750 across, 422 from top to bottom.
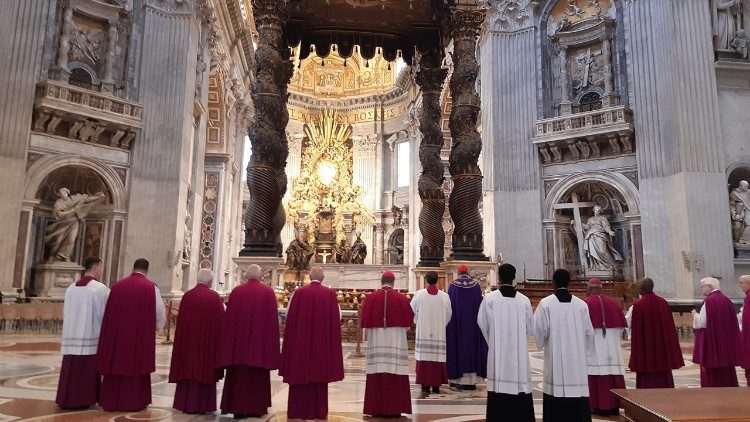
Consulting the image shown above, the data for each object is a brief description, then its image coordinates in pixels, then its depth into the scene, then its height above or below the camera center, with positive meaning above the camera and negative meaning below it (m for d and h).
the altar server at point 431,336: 5.18 -0.43
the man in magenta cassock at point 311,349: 3.96 -0.45
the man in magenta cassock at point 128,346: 4.16 -0.46
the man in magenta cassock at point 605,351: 4.51 -0.50
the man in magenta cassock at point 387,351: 4.20 -0.49
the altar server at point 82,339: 4.18 -0.42
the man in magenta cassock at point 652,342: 4.77 -0.43
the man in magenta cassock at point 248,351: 4.01 -0.46
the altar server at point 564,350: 3.73 -0.41
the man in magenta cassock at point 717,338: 5.12 -0.41
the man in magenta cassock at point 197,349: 4.14 -0.47
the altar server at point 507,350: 3.71 -0.41
